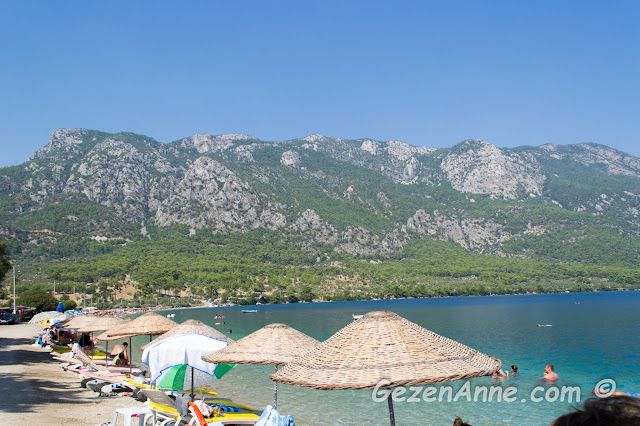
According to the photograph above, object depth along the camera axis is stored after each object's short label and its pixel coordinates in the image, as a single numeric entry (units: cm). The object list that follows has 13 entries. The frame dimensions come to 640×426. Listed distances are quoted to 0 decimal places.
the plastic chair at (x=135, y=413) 1012
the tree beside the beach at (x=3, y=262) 3281
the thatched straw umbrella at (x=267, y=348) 1006
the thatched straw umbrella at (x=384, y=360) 587
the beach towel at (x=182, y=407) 1134
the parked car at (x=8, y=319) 5462
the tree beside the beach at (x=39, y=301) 6675
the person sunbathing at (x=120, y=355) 2400
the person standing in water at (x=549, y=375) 2223
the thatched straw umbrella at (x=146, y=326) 1711
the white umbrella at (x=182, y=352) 1220
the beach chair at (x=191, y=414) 1133
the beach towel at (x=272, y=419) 788
